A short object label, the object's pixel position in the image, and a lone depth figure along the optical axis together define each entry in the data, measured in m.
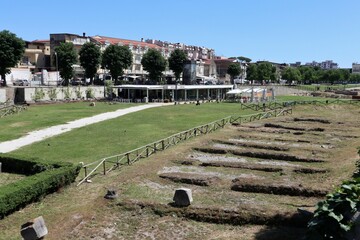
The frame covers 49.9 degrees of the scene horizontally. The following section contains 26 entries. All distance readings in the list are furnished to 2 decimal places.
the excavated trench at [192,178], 21.52
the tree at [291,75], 168.38
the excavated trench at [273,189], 18.70
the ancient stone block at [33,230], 14.79
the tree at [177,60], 104.62
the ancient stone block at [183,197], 17.62
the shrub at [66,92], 77.62
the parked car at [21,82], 88.95
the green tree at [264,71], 147.12
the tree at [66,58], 83.47
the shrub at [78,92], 80.14
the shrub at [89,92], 82.94
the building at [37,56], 113.59
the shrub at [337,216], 10.41
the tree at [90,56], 87.44
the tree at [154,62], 98.69
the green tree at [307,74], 183.25
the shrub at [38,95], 71.38
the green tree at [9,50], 72.12
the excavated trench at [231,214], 15.66
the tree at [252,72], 148.00
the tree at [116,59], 90.75
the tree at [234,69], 135.57
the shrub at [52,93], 74.38
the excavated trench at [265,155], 27.12
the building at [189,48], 170.50
